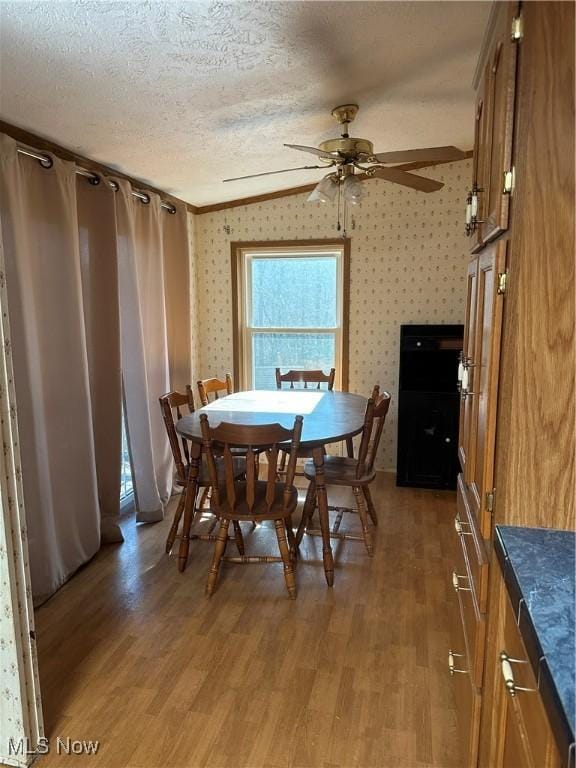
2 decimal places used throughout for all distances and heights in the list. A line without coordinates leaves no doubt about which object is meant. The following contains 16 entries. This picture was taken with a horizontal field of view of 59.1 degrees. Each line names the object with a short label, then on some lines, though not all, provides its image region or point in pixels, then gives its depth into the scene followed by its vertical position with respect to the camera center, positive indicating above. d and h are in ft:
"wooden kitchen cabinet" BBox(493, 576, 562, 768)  2.63 -2.29
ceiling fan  7.72 +2.41
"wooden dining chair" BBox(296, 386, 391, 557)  9.07 -2.98
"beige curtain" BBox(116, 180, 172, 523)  10.43 -0.53
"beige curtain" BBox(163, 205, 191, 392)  12.40 +0.60
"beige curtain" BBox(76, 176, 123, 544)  9.42 -0.26
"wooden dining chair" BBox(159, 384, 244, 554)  9.14 -2.94
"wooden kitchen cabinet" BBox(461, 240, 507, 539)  3.90 -0.57
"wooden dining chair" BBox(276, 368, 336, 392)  13.15 -1.57
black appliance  12.67 -2.25
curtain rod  7.62 +2.54
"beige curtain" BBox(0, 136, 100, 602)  7.47 -0.68
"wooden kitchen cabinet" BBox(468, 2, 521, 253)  3.56 +1.53
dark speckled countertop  2.37 -1.70
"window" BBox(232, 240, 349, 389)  14.21 +0.22
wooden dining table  8.55 -1.90
